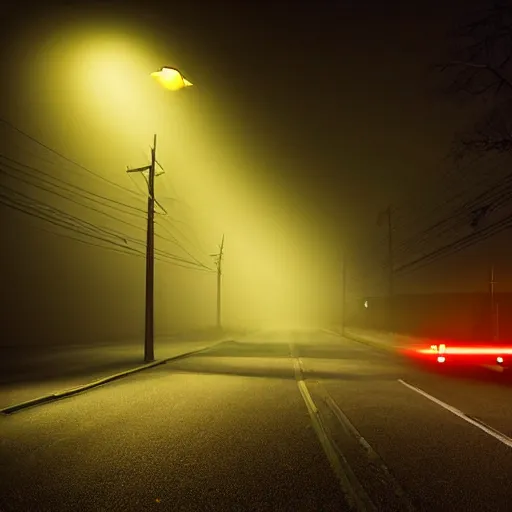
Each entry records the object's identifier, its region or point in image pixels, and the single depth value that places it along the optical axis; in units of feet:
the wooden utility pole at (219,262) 149.07
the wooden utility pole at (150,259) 62.85
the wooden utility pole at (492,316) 84.49
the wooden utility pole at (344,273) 183.72
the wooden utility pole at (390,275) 131.85
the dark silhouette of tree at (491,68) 48.83
